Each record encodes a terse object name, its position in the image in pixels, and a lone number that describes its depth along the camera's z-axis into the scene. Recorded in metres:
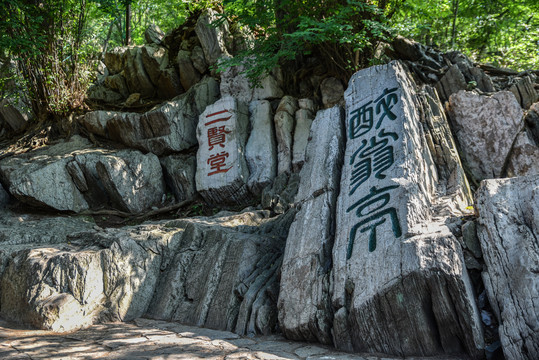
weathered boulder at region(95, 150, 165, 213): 9.02
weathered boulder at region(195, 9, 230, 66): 10.98
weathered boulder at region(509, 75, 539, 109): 7.48
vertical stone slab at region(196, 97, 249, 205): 8.64
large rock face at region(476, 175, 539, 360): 3.00
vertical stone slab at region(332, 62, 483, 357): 3.36
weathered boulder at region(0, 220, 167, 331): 4.69
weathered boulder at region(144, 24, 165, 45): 12.78
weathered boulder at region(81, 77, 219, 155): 9.89
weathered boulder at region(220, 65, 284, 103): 9.84
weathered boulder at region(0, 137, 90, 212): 8.47
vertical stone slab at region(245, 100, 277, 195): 8.55
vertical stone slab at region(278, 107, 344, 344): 4.10
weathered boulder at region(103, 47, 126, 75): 12.70
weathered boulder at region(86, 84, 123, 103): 12.44
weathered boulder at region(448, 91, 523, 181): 6.30
